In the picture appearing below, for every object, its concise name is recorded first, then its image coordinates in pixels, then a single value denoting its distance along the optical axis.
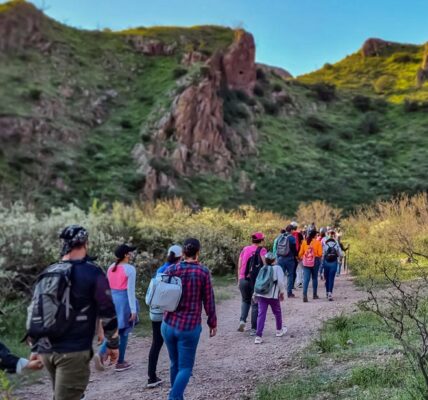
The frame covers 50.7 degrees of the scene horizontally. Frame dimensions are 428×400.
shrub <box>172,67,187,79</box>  45.66
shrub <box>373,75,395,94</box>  69.60
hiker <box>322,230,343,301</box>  11.21
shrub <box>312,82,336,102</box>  59.49
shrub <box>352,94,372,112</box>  58.81
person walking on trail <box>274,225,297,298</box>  11.36
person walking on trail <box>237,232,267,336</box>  8.15
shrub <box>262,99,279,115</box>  50.07
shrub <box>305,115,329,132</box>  51.06
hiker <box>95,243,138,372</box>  6.16
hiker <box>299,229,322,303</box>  11.03
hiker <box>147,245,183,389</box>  5.63
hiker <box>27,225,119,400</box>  3.29
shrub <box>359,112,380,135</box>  52.26
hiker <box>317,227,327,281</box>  12.37
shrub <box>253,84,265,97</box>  51.68
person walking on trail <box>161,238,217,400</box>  4.48
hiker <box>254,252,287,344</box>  7.49
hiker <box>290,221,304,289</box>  12.22
